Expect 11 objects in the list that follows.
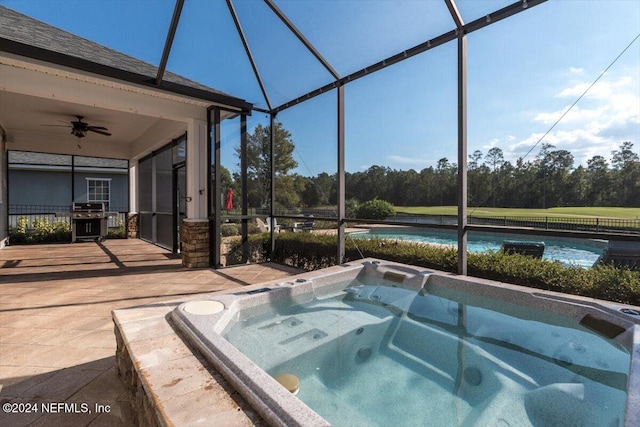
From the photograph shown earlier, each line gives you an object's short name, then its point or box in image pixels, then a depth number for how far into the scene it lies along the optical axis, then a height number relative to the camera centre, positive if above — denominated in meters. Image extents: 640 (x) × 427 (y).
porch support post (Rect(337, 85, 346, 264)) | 4.39 +0.53
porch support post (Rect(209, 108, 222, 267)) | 5.08 +0.17
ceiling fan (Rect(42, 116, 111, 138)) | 5.70 +1.50
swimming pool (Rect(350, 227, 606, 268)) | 3.82 -0.51
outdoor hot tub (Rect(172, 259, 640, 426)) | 1.53 -0.96
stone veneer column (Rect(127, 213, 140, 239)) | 8.91 -0.47
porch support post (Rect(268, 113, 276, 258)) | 5.64 +0.75
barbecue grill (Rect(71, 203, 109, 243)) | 8.24 -0.31
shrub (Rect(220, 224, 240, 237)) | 5.23 -0.35
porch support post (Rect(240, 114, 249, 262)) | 5.44 +0.43
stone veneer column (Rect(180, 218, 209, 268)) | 5.07 -0.55
